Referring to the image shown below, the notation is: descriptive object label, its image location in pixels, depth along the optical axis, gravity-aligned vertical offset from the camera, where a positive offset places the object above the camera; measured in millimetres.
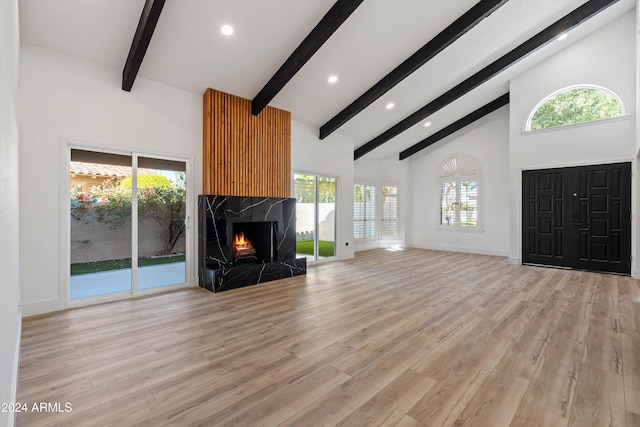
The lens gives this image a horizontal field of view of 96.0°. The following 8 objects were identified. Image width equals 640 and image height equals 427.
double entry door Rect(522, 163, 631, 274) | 5574 -47
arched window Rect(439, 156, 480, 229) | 8406 +629
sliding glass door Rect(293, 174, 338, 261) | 6559 -25
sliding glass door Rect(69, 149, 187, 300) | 4027 -148
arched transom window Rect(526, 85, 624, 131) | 5789 +2290
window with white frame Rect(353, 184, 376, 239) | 8945 +98
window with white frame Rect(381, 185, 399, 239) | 9602 +75
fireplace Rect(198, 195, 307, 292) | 4711 -503
